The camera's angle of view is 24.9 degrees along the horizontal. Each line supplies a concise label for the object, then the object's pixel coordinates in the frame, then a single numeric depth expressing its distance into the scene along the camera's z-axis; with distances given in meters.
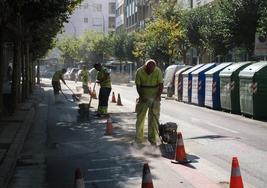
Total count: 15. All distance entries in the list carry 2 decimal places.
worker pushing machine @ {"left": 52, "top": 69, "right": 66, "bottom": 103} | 27.73
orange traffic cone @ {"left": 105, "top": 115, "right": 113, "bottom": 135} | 15.07
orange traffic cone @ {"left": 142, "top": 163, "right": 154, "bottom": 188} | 6.78
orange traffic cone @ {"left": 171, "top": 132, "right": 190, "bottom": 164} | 10.31
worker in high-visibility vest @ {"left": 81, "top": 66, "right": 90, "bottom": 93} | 33.46
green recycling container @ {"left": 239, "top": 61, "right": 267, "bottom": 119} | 19.31
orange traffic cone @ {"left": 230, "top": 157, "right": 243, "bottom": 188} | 7.32
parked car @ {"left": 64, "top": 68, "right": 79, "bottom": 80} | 79.44
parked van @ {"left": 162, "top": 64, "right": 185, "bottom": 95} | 33.50
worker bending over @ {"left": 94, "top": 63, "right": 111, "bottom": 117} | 19.73
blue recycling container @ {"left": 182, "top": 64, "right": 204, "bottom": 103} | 28.58
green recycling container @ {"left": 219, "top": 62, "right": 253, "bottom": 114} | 21.92
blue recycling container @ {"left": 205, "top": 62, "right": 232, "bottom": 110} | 24.31
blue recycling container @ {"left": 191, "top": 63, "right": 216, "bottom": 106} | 26.44
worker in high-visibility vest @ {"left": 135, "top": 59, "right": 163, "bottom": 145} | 12.69
